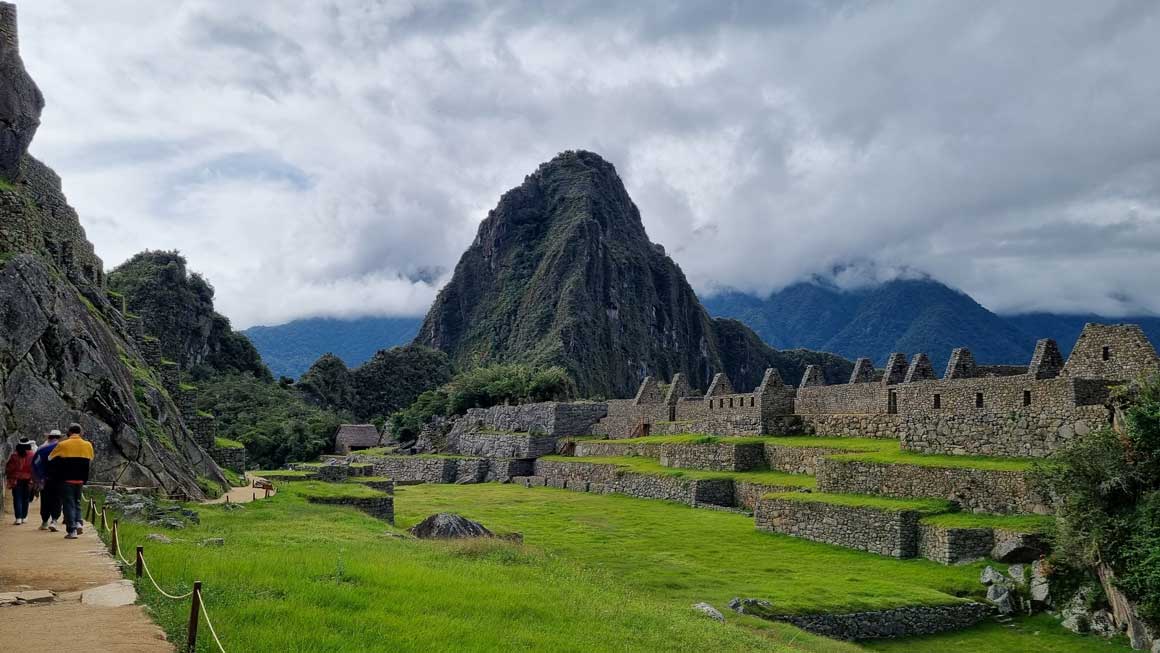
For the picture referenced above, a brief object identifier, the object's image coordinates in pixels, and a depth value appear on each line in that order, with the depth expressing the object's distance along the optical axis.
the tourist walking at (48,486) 10.88
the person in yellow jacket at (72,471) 10.51
